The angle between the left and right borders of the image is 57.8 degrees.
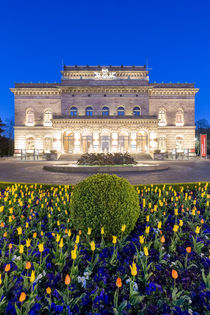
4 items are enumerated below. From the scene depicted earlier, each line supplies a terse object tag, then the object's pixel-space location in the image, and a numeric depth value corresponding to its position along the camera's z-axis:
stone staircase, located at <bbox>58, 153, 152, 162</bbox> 29.73
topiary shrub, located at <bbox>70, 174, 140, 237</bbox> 3.47
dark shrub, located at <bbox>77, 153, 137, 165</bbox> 16.03
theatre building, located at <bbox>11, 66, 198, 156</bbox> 36.12
